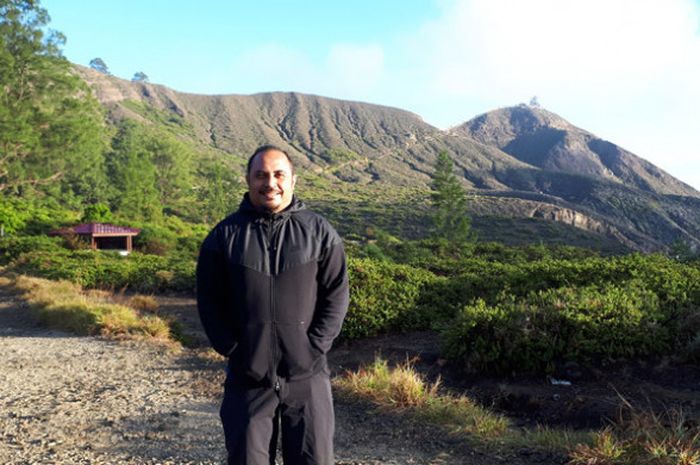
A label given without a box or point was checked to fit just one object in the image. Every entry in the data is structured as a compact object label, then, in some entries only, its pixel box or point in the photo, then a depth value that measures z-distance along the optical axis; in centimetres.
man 234
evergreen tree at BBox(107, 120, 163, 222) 3647
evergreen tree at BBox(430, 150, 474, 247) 3778
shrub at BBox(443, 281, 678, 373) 567
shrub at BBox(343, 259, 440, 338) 778
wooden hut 2395
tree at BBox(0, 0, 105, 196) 2886
